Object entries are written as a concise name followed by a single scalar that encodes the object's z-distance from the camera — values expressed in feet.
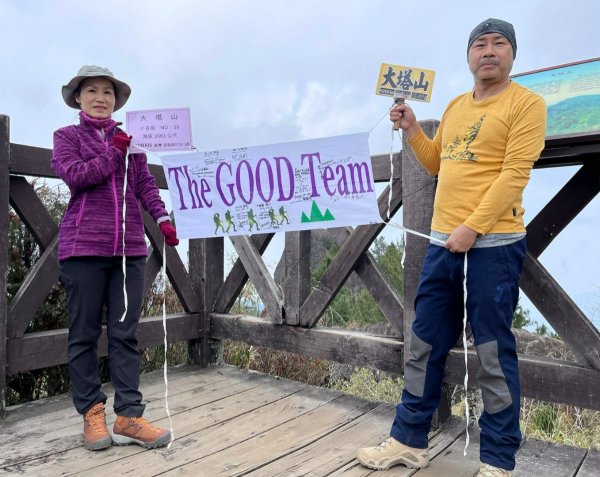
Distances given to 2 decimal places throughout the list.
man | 6.81
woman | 8.40
